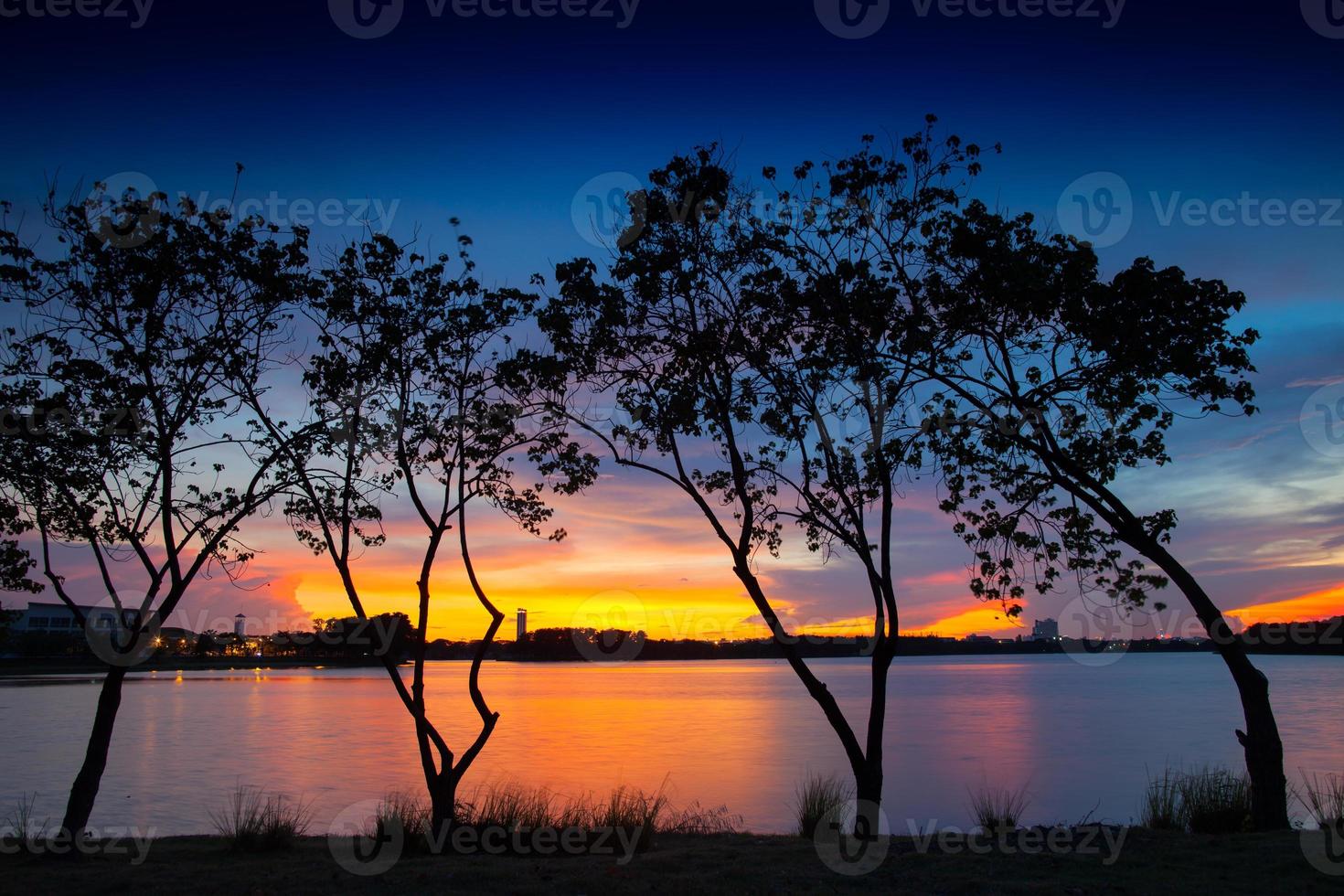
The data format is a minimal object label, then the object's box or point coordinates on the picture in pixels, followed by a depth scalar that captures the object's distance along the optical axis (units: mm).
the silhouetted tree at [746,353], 14250
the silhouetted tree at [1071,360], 13359
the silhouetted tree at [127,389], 13477
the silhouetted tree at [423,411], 14703
